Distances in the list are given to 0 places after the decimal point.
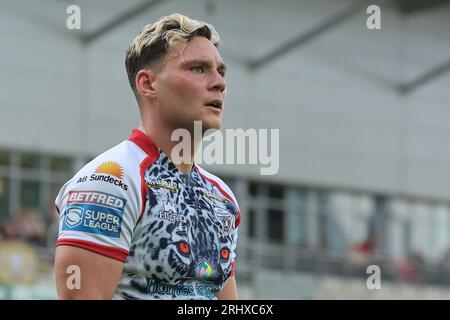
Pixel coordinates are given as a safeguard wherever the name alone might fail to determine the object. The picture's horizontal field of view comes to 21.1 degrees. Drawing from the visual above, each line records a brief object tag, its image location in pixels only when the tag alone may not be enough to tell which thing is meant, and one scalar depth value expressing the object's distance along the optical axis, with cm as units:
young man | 389
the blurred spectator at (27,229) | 2708
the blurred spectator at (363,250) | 3622
